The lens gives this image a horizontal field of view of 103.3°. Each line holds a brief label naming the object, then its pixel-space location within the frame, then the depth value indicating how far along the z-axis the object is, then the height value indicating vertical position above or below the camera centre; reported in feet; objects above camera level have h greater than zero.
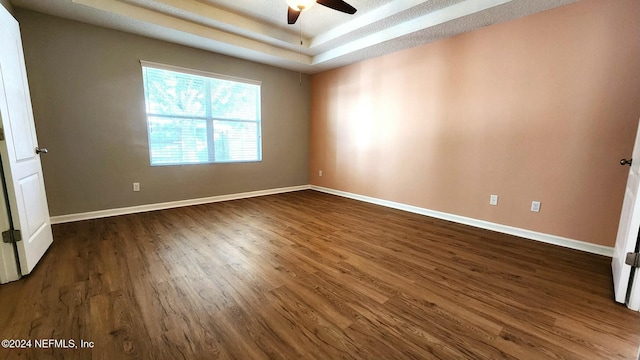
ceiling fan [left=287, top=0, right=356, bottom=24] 7.33 +4.16
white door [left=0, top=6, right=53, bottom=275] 5.92 -0.35
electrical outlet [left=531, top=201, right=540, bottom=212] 8.98 -2.20
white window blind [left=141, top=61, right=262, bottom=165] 11.84 +1.27
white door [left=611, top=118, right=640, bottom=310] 5.24 -1.87
